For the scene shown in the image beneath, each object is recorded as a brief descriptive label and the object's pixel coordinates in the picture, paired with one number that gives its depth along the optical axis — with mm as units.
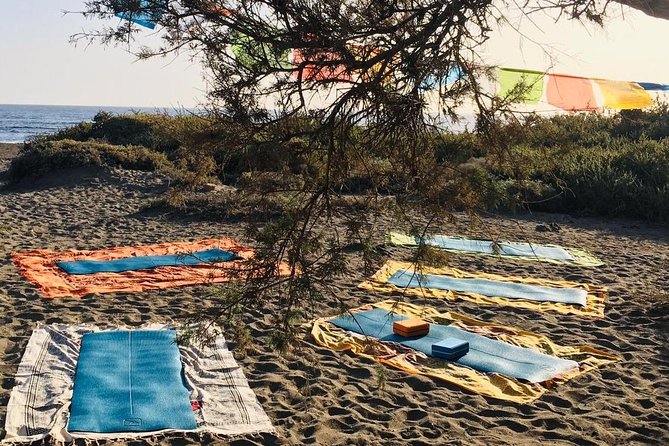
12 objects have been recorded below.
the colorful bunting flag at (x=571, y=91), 12461
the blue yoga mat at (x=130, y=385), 3801
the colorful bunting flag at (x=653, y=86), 14767
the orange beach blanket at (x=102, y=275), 6609
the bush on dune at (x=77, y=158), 15039
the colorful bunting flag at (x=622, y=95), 13070
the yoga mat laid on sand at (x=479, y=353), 4668
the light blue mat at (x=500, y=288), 6934
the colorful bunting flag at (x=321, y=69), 2998
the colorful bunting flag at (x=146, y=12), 3014
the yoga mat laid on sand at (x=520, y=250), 8789
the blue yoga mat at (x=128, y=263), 7340
